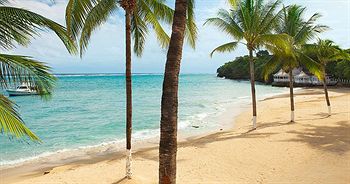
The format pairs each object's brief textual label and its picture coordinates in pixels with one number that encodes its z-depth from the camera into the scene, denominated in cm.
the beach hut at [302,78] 5786
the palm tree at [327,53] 1816
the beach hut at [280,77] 6501
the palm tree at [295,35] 1644
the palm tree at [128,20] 721
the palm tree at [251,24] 1459
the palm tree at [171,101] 439
